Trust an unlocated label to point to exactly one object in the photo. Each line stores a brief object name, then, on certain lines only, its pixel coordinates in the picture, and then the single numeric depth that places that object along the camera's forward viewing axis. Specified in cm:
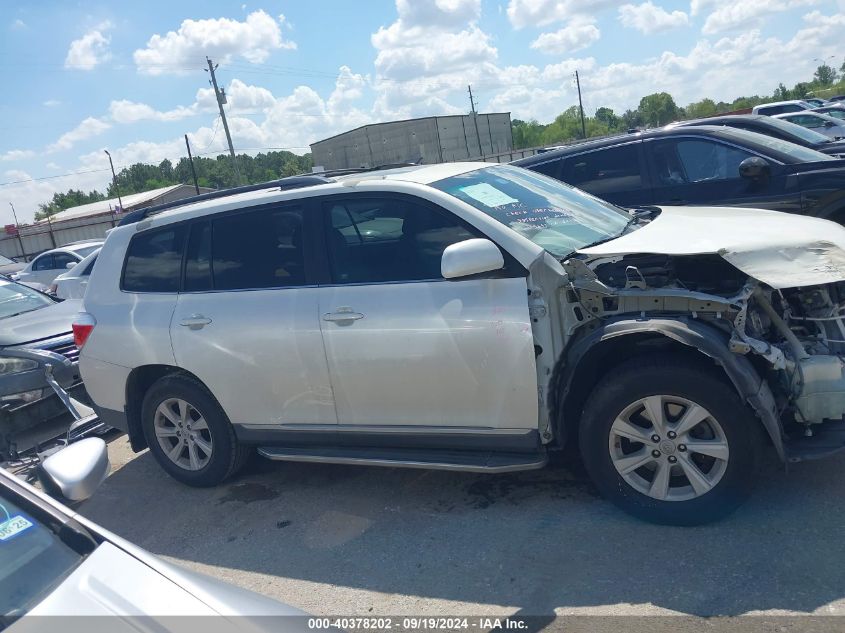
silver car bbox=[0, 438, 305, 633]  194
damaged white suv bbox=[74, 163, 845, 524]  360
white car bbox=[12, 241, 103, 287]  1759
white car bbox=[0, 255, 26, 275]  2077
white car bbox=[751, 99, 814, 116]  2394
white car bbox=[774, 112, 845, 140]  1907
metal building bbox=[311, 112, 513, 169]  5766
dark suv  699
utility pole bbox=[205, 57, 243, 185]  3965
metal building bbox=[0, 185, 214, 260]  3944
